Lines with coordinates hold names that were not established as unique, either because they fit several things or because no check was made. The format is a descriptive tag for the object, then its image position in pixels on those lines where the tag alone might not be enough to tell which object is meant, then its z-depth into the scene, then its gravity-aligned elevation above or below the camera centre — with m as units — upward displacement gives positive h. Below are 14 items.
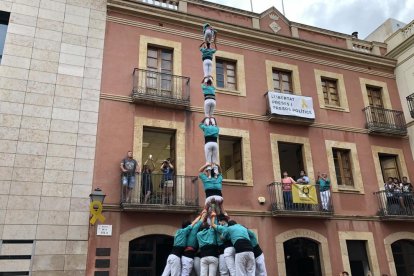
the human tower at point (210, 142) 7.57 +2.86
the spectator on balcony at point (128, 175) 11.17 +3.23
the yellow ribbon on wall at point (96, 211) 10.11 +2.08
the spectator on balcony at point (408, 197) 14.28 +3.08
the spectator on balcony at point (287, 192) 12.94 +3.07
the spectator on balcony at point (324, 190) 13.27 +3.20
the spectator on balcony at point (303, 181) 13.01 +3.45
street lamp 10.08 +2.44
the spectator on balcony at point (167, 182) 11.59 +3.15
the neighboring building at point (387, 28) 18.66 +11.59
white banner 14.14 +6.31
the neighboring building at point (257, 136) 11.56 +5.10
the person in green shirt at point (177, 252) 7.10 +0.75
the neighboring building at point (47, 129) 10.20 +4.51
